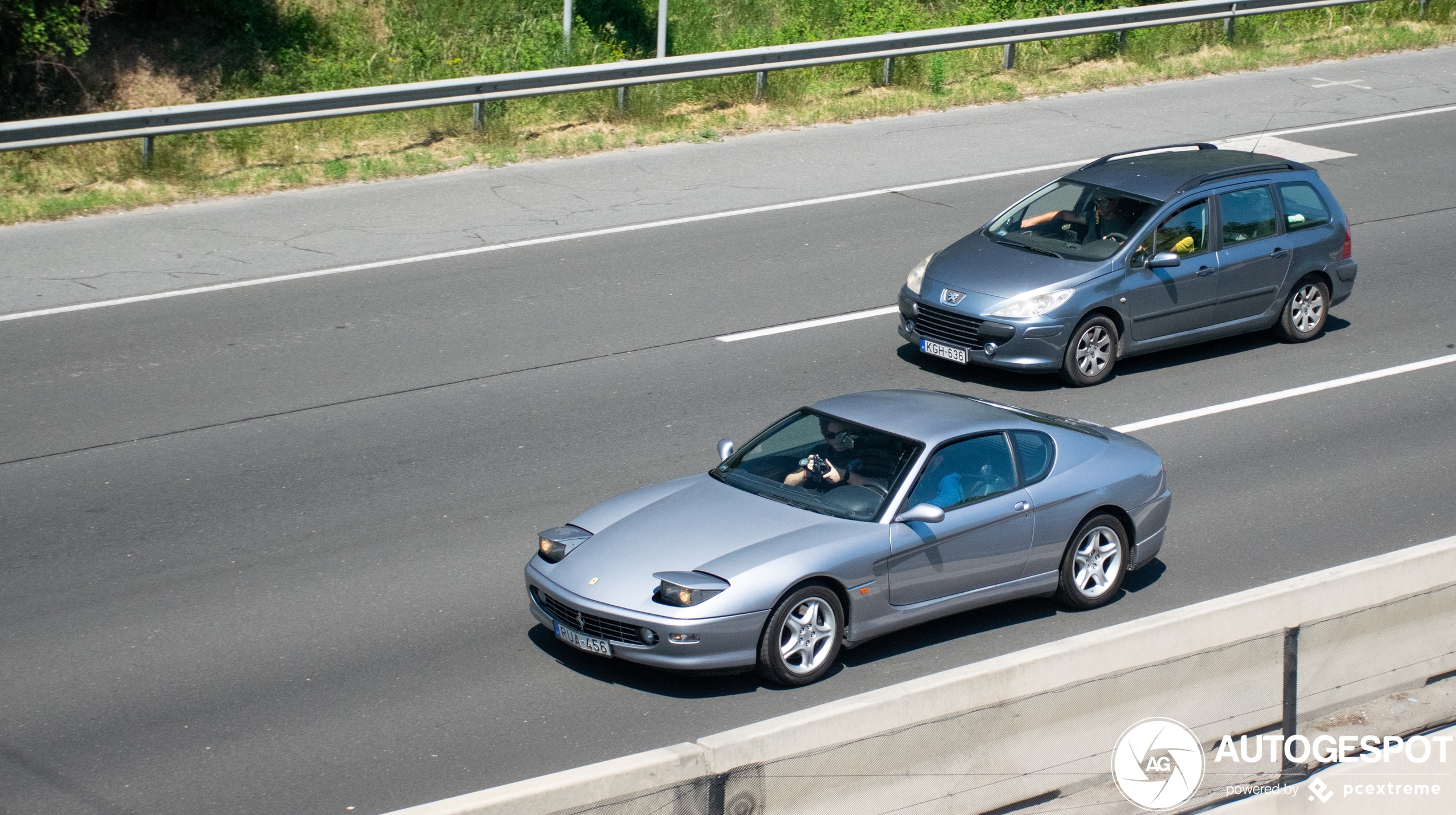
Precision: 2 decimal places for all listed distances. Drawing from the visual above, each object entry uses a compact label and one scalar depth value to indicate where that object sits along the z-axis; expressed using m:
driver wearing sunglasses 16.58
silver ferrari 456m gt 14.81
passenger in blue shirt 16.47
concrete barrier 10.59
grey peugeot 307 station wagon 24.61
